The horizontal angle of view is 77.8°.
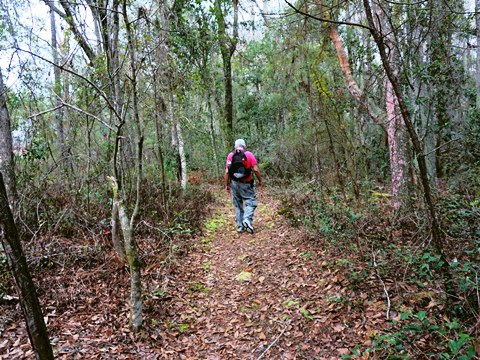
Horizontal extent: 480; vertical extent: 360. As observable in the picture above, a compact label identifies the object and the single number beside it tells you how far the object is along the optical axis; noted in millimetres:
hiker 6965
